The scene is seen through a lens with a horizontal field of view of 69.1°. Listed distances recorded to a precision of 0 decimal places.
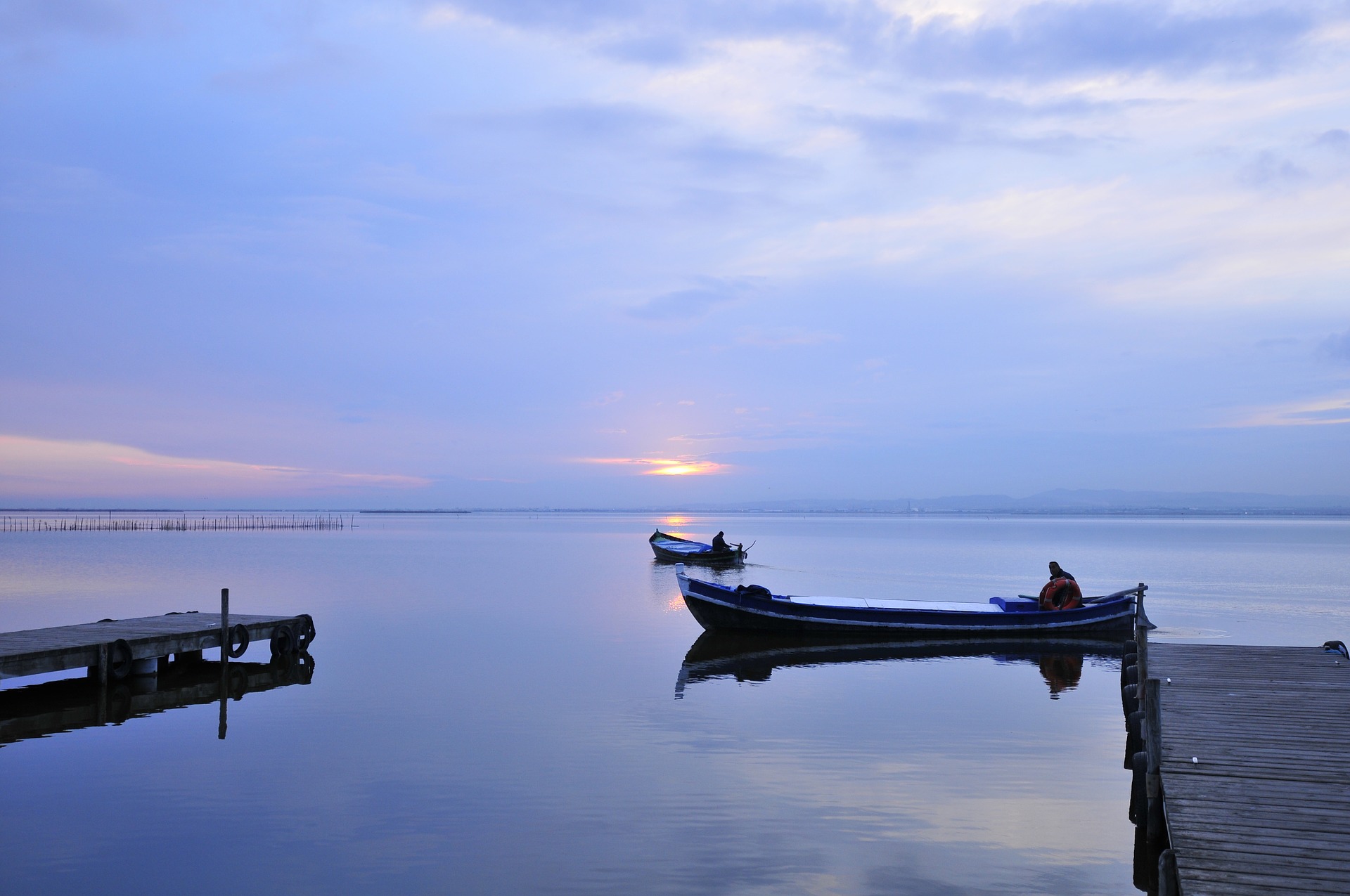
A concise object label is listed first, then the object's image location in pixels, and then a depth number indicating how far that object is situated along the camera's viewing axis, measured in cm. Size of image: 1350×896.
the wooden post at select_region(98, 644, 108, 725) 1678
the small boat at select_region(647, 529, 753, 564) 5728
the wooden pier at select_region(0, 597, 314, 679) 1575
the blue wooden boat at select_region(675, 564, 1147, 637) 2480
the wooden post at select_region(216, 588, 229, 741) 1858
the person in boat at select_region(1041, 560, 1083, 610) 2577
